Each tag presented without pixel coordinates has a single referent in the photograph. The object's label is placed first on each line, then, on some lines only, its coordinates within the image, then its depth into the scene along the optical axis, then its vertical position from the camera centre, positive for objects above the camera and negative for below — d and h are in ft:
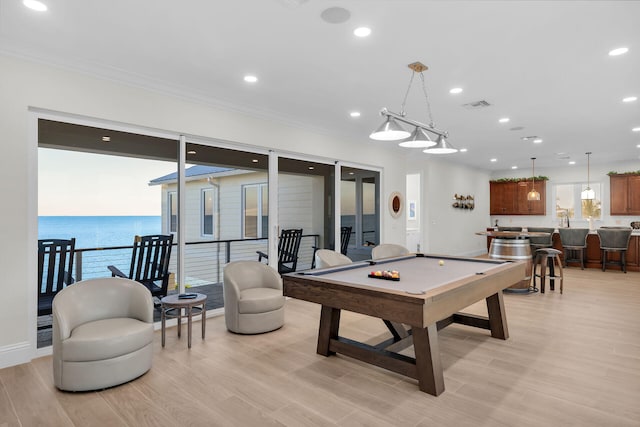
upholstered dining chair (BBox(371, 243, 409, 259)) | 15.19 -1.49
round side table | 11.27 -2.67
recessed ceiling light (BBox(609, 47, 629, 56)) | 10.40 +4.59
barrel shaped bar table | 18.74 -1.89
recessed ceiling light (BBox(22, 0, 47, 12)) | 8.30 +4.76
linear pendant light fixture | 9.98 +2.31
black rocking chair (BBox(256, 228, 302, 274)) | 18.12 -1.74
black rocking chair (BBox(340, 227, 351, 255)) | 21.86 -1.33
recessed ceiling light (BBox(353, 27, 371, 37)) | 9.46 +4.70
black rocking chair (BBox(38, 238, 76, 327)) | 11.20 -1.59
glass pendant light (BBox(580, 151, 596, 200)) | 27.32 +1.49
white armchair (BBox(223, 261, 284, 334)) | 12.69 -2.90
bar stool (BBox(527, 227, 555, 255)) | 26.68 -1.85
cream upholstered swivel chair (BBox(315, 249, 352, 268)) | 13.60 -1.62
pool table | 7.84 -1.91
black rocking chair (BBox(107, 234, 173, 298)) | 13.30 -1.68
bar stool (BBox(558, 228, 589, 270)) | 26.94 -1.79
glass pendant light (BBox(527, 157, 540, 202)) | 30.14 +2.93
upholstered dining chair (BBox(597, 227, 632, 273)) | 25.36 -1.87
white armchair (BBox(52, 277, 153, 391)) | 8.57 -2.79
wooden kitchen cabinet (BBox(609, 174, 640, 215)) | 29.71 +1.66
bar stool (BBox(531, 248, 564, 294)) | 19.04 -2.66
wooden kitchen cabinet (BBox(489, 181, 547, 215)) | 34.63 +1.52
